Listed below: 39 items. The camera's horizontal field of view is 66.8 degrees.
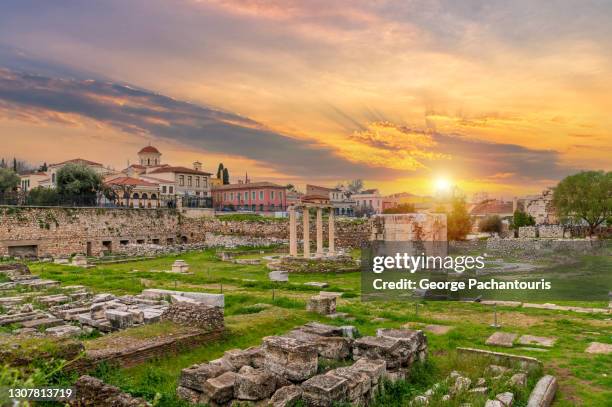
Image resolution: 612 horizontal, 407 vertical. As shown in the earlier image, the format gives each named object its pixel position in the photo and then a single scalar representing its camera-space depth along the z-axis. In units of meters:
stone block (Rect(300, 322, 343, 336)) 10.64
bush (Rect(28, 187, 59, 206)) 45.62
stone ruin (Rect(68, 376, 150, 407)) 6.96
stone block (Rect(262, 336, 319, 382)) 8.38
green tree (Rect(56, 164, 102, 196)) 59.34
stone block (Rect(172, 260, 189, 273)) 27.42
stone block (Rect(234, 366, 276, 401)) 7.56
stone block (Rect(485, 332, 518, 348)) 11.49
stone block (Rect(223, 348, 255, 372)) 8.88
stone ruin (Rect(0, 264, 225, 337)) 11.56
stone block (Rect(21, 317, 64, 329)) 12.29
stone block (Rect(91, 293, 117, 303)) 16.20
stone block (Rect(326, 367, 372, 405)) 7.57
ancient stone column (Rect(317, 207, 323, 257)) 34.69
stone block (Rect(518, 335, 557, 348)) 11.67
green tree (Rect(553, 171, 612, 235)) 52.47
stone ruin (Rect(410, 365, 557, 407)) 7.71
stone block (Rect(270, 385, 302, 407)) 7.34
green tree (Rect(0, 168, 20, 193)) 65.48
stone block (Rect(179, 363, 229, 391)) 7.89
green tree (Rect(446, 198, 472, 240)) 60.72
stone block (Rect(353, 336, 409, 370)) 9.21
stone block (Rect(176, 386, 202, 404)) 7.80
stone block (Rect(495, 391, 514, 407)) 7.53
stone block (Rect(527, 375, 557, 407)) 7.85
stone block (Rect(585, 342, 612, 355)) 11.05
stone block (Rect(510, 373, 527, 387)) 8.39
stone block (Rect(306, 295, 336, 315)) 14.85
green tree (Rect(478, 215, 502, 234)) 83.23
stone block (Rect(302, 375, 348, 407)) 7.20
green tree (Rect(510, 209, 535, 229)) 68.56
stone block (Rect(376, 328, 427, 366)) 9.45
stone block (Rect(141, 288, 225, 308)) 15.52
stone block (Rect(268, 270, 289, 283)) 24.75
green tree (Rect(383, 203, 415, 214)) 79.54
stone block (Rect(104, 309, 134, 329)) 12.27
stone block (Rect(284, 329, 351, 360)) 9.55
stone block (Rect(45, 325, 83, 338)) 11.62
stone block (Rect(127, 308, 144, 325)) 12.49
